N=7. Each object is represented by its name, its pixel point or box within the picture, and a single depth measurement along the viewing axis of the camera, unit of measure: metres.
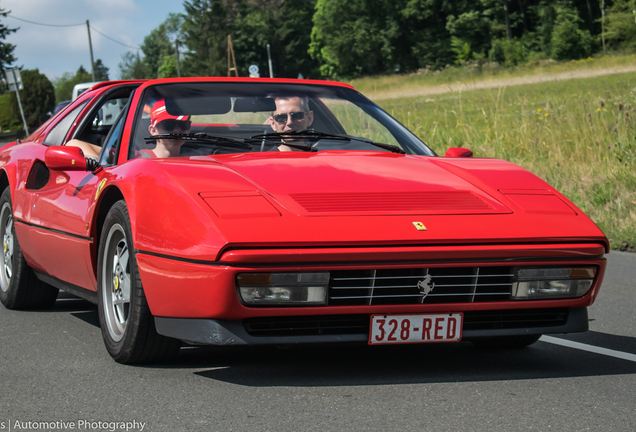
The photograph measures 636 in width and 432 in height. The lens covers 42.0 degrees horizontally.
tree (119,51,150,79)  156.25
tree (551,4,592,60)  71.31
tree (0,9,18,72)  69.38
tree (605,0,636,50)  66.12
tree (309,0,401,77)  93.93
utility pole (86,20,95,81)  63.22
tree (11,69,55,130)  57.88
